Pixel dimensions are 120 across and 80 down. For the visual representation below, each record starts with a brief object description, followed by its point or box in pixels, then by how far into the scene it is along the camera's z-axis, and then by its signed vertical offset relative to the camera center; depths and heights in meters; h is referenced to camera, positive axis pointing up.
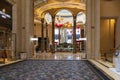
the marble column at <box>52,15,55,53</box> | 10.60 +1.36
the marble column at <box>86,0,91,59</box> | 6.23 +0.65
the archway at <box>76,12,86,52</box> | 11.39 +1.40
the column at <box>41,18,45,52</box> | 10.86 +0.83
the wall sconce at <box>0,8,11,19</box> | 5.33 +1.56
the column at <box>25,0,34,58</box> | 6.42 +0.92
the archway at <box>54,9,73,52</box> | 11.78 +1.36
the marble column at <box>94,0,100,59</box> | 6.10 +0.85
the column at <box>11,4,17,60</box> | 5.78 +0.81
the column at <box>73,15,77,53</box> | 10.56 +0.77
